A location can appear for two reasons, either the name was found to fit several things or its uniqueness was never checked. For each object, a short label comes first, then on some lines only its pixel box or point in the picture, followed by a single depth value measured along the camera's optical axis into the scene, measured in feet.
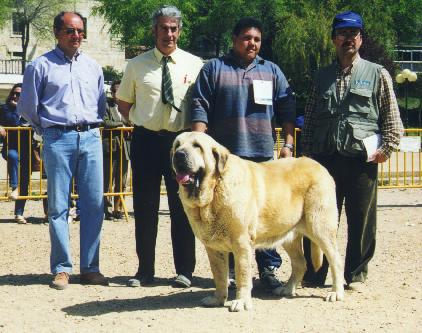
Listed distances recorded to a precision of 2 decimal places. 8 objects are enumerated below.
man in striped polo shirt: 20.89
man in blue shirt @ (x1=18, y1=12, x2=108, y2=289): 21.79
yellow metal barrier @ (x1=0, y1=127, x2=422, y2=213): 38.04
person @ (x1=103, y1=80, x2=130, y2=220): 37.91
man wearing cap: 20.67
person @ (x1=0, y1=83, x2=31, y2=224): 37.63
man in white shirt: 21.53
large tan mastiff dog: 18.29
